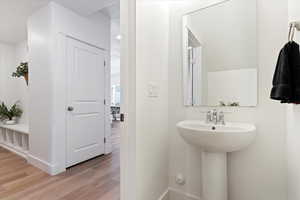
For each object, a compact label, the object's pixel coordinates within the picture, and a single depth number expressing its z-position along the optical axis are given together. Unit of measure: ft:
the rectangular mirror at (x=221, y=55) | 4.23
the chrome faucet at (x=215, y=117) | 4.31
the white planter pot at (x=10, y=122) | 11.68
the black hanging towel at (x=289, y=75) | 2.72
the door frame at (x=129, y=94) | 3.81
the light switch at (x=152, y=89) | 4.40
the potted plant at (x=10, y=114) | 11.74
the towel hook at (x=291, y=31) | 2.73
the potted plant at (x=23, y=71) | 9.73
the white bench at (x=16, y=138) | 9.57
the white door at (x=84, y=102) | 7.89
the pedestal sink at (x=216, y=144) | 3.39
